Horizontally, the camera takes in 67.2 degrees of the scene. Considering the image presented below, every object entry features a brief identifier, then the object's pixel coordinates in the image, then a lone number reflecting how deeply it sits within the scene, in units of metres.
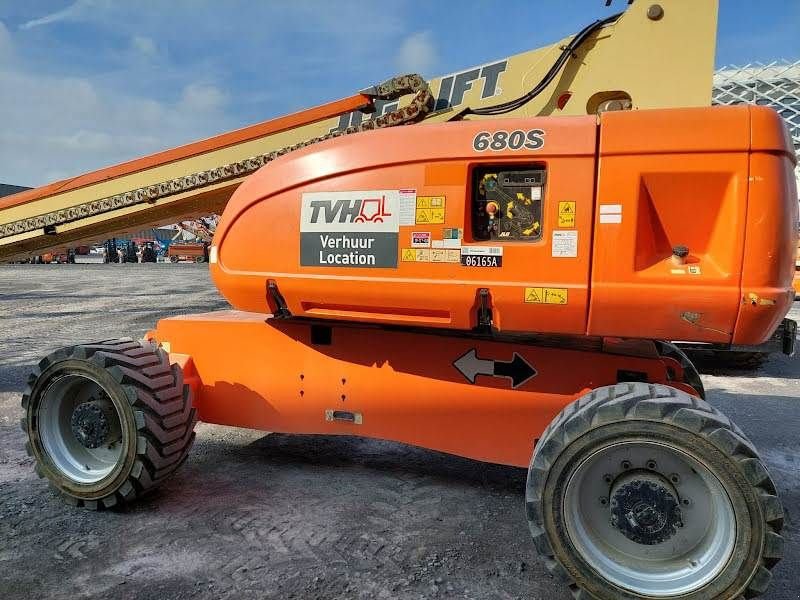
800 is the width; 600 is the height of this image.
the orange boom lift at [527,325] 2.31
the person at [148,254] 38.38
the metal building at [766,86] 54.91
